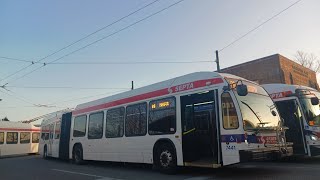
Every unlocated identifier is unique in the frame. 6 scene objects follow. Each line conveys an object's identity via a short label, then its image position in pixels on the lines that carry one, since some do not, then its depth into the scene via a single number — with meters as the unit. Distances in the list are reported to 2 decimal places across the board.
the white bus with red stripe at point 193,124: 6.72
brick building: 20.52
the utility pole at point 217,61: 16.60
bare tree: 32.49
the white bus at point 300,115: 9.22
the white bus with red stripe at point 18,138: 19.77
